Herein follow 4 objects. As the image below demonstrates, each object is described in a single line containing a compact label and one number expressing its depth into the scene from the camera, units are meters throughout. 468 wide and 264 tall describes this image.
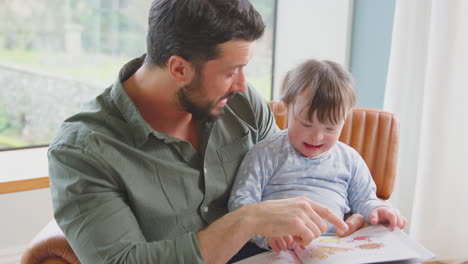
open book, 1.09
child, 1.27
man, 1.07
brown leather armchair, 1.67
